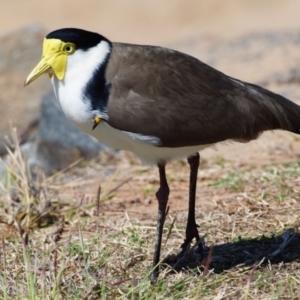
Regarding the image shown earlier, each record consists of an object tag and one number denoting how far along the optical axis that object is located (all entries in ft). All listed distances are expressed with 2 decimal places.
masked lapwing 29.99
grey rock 54.60
